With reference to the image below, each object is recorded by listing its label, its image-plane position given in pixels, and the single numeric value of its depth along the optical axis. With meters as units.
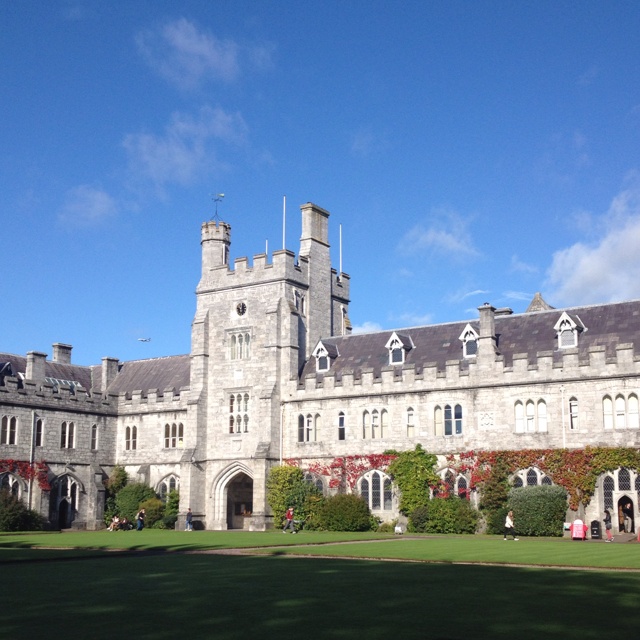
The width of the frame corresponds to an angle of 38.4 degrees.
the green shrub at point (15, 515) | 44.19
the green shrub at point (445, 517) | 40.84
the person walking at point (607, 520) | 37.34
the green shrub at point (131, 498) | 50.69
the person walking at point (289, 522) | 41.94
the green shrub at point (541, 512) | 37.88
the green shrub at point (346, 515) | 42.66
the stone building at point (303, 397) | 40.44
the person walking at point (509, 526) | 34.50
